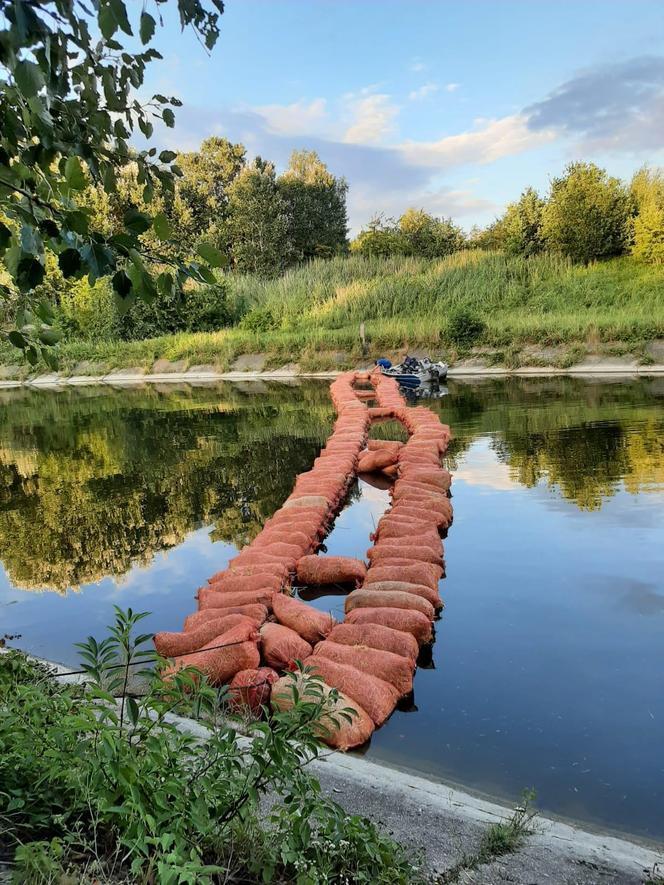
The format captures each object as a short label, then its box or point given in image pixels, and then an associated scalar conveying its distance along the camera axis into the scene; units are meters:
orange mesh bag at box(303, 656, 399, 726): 4.71
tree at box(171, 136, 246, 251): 54.03
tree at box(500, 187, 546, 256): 36.34
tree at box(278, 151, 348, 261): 54.78
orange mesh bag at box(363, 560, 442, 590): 6.36
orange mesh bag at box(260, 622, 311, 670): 5.21
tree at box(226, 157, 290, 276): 49.00
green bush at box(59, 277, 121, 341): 41.28
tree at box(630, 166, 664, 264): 32.16
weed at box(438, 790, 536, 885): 2.91
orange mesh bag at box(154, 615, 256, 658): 5.51
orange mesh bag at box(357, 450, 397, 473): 12.15
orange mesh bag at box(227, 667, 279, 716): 4.79
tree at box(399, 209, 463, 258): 44.91
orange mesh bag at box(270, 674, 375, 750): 4.36
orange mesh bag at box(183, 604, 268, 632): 5.86
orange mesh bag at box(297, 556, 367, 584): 7.18
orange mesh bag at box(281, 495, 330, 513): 8.82
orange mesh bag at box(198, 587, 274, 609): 6.14
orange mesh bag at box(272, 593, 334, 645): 5.64
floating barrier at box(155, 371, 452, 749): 4.82
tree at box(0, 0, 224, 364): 1.45
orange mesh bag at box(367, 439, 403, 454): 12.29
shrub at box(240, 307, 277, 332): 35.66
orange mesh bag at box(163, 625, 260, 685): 5.06
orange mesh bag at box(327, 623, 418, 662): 5.25
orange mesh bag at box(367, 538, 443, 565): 6.88
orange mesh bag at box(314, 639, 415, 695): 4.99
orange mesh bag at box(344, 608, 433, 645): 5.59
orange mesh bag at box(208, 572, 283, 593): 6.47
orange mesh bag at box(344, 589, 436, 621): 5.85
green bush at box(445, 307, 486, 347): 27.27
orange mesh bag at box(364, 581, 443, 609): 6.12
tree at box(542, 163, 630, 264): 34.25
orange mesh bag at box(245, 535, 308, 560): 7.42
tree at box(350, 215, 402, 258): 44.03
